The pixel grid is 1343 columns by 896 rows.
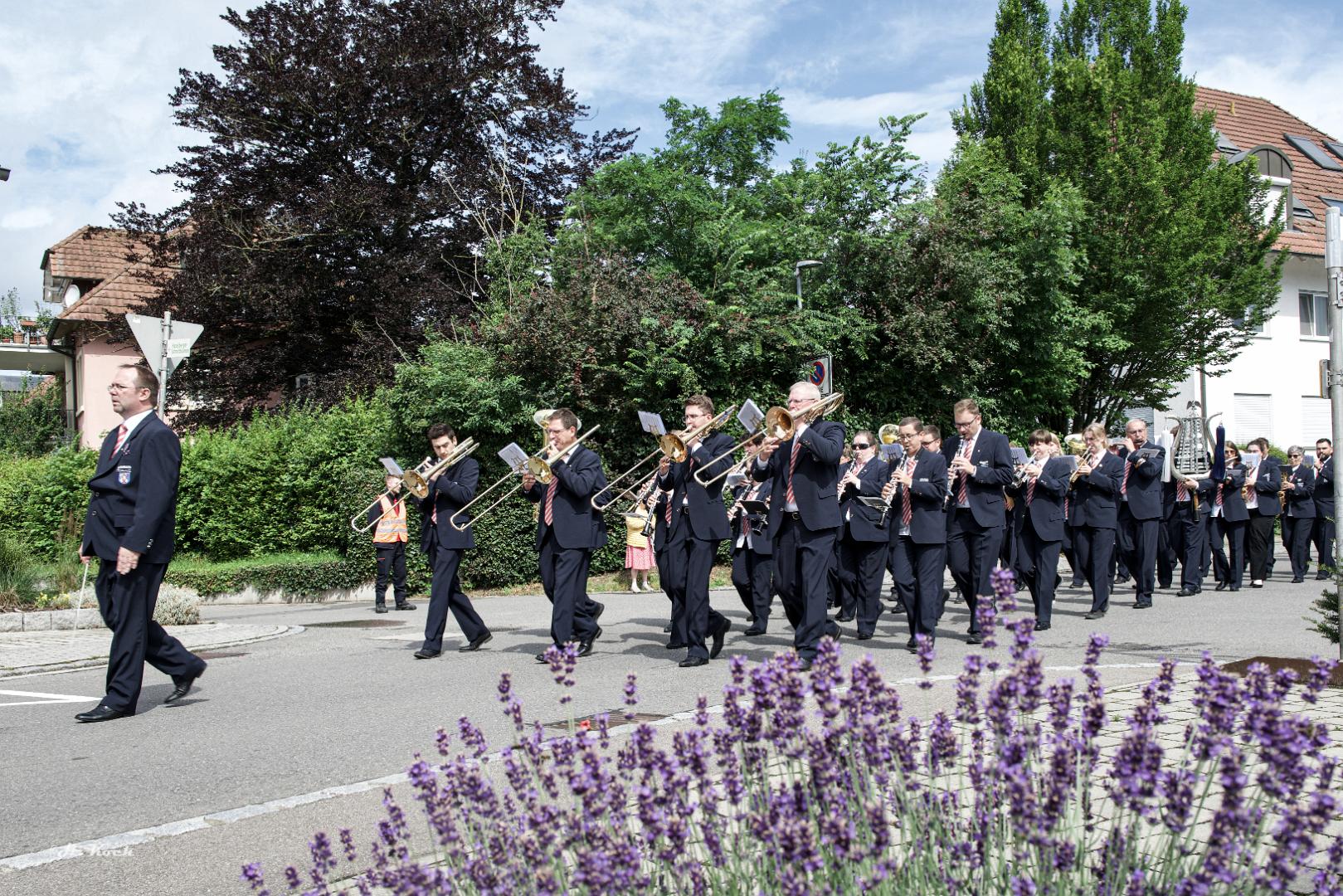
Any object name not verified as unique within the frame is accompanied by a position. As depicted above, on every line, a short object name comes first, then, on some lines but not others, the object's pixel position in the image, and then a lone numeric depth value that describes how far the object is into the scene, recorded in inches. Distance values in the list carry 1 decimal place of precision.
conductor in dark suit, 290.0
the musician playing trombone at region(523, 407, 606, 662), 370.6
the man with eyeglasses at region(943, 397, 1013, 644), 413.4
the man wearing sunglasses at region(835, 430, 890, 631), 416.5
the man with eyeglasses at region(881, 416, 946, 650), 379.6
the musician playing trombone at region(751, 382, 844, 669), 329.4
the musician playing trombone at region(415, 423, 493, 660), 397.1
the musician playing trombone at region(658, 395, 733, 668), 362.9
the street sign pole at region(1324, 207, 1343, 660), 291.6
